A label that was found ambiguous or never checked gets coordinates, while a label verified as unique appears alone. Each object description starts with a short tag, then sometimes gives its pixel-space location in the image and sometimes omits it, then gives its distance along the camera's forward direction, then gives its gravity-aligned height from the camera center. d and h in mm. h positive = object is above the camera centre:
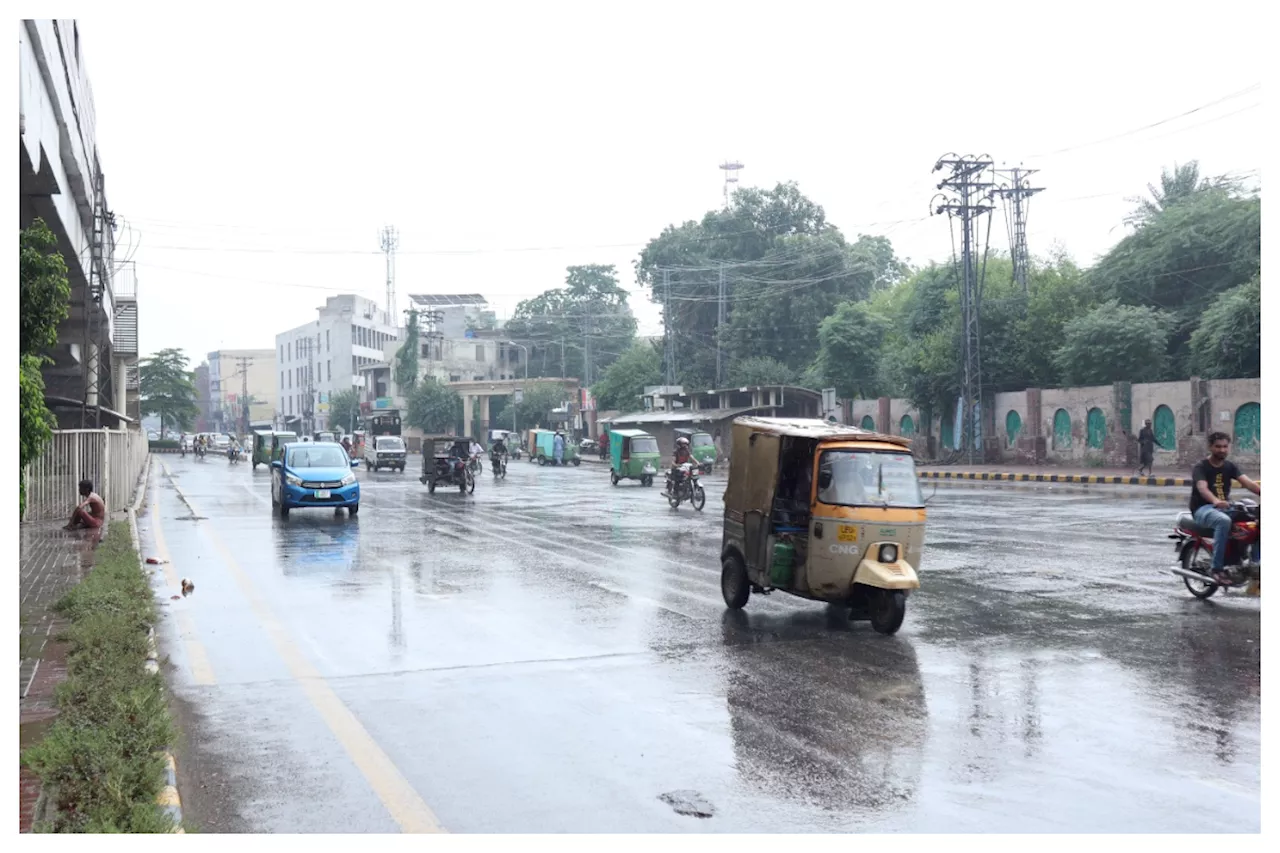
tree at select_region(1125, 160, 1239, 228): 53688 +11090
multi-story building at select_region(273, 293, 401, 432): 112750 +7519
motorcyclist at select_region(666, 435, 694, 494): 25406 -703
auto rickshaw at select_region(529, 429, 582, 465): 62344 -1295
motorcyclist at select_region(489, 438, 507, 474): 42875 -1014
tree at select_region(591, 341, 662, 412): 77938 +3133
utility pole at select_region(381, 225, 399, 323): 108062 +16035
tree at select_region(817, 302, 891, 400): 58219 +3832
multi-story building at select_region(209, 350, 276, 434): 148000 +5232
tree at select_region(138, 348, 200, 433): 89125 +3015
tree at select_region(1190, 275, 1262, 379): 35969 +2829
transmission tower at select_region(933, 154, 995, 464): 40938 +6998
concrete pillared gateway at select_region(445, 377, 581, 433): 92562 +2920
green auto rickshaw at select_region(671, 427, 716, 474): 44625 -887
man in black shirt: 11023 -623
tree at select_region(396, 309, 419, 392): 97500 +5858
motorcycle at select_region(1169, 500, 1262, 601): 10938 -1217
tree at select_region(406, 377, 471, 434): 93375 +1512
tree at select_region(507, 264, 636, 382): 100562 +8917
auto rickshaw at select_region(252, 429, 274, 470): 53516 -989
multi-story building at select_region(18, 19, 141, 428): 13453 +3704
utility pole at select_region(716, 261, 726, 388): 65500 +5581
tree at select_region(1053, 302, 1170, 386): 41094 +2861
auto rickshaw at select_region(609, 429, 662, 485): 38125 -1075
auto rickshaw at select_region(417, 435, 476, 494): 31875 -1143
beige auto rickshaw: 9750 -813
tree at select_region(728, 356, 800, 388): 65438 +3017
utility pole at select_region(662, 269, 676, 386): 65038 +5310
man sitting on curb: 18688 -1406
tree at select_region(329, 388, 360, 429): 104500 +1522
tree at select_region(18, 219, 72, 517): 9555 +1087
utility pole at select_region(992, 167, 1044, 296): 51219 +9357
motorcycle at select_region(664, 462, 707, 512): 25266 -1346
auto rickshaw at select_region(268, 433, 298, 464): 49819 -678
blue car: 22969 -1131
